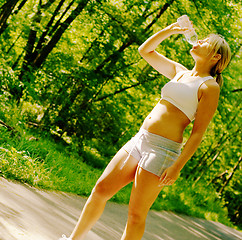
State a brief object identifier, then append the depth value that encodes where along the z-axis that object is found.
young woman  5.30
